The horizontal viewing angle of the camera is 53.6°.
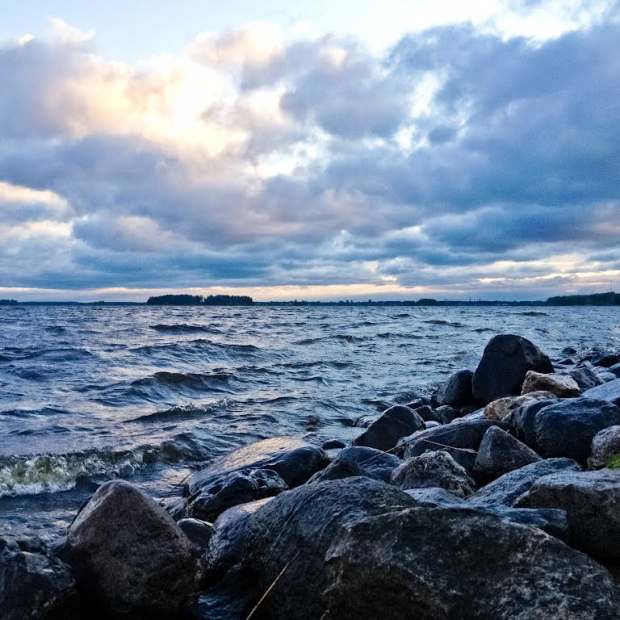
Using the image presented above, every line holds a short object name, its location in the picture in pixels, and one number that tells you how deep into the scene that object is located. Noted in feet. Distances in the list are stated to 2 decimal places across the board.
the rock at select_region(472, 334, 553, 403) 44.68
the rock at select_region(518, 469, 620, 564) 11.28
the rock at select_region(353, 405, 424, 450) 32.53
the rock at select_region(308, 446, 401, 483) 18.78
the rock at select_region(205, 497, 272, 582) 13.82
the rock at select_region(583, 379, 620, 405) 25.12
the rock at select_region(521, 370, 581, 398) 33.76
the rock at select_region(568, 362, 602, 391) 43.98
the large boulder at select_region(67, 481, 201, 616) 11.87
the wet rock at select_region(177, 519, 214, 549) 15.40
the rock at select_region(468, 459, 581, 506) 14.47
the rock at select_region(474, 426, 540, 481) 20.59
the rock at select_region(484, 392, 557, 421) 29.32
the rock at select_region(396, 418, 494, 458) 25.84
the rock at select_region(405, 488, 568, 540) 10.64
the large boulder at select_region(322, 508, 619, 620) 8.07
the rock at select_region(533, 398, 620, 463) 20.35
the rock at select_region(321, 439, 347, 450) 33.45
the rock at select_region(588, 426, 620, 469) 17.61
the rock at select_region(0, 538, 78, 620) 11.00
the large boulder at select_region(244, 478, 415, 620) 10.74
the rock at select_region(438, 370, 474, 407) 46.96
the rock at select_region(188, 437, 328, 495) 25.25
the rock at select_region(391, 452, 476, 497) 18.70
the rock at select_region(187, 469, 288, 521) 20.80
